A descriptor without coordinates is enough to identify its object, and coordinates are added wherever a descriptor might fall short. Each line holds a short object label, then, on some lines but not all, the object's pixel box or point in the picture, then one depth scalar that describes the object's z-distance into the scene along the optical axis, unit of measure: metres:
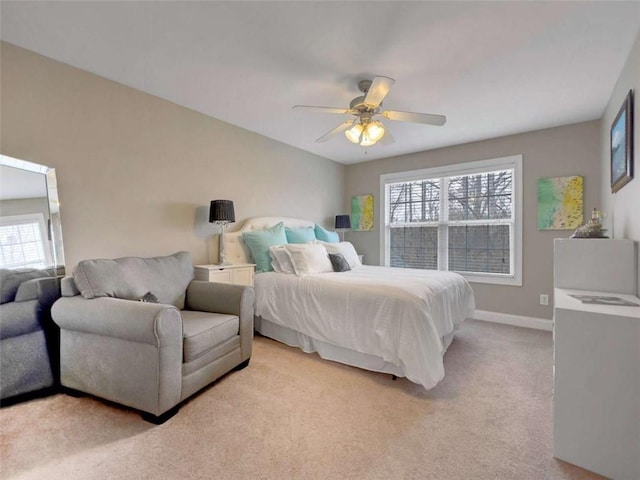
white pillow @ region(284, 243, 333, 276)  3.05
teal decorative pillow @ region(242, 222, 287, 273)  3.32
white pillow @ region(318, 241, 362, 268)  3.60
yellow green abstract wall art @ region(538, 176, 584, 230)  3.40
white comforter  2.13
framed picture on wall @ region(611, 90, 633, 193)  1.99
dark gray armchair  1.90
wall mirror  2.05
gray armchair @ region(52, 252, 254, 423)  1.72
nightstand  2.86
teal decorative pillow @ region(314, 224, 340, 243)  4.24
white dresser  1.35
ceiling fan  2.31
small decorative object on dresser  2.23
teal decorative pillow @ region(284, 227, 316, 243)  3.72
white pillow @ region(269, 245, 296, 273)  3.15
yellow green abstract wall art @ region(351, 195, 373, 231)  5.13
